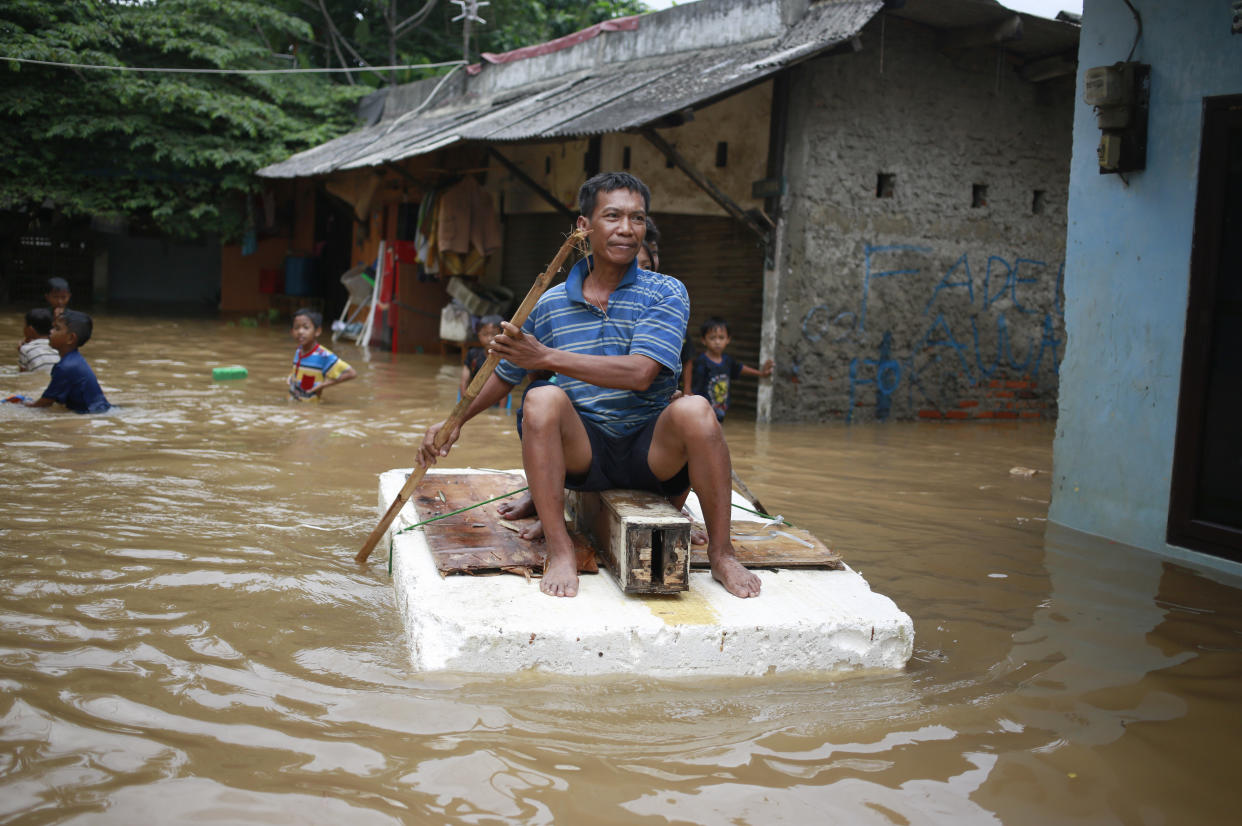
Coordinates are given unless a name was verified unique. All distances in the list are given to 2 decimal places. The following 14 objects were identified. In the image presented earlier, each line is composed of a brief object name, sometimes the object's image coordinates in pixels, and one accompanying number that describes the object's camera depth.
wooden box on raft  3.17
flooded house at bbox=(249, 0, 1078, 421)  9.30
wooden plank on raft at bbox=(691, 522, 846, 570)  3.65
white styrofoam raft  2.97
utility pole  20.12
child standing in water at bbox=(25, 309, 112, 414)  7.48
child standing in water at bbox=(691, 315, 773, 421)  7.92
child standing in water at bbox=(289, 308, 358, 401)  8.94
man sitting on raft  3.24
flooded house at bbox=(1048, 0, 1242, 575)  4.74
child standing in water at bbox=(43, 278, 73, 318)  9.43
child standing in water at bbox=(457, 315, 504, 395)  8.46
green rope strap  3.90
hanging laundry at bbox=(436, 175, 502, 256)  12.77
